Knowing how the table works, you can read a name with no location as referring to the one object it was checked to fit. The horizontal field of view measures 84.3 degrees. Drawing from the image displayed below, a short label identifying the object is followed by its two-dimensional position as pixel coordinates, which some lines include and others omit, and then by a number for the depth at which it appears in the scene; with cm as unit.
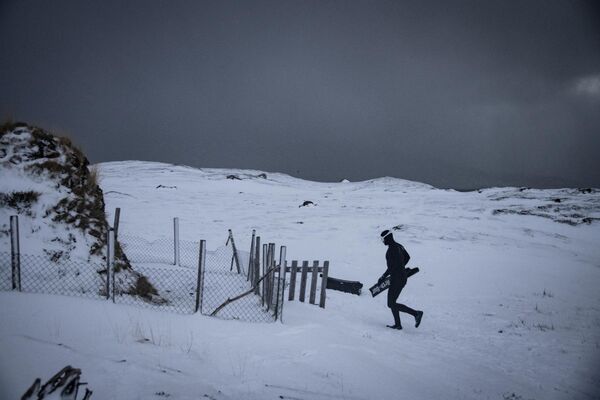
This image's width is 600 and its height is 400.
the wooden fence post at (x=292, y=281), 946
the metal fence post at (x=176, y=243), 1252
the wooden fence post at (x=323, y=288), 927
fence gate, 736
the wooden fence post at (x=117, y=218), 1023
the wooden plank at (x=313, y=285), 943
